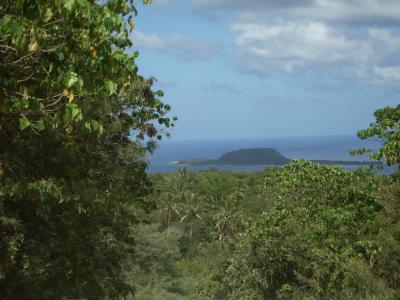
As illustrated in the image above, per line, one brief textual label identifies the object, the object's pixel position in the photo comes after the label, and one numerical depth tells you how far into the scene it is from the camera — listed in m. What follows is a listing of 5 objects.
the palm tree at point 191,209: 85.25
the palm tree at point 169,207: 85.53
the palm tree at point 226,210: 76.12
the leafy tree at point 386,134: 14.29
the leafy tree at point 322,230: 15.72
